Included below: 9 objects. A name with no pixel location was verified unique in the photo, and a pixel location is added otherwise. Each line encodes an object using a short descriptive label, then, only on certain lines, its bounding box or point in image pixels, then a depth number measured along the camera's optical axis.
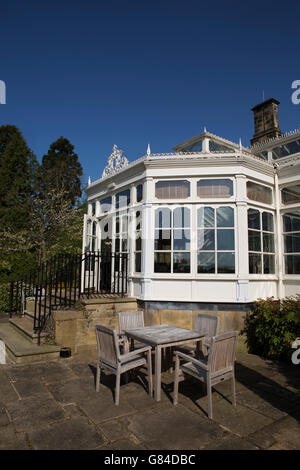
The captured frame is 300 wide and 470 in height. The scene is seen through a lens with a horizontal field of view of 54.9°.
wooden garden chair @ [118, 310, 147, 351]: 4.66
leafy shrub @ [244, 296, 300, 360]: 5.48
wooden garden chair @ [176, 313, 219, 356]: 4.48
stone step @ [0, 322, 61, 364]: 5.03
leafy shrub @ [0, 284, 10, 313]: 10.31
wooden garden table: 3.69
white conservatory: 6.32
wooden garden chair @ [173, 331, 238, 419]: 3.24
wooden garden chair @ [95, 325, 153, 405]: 3.51
